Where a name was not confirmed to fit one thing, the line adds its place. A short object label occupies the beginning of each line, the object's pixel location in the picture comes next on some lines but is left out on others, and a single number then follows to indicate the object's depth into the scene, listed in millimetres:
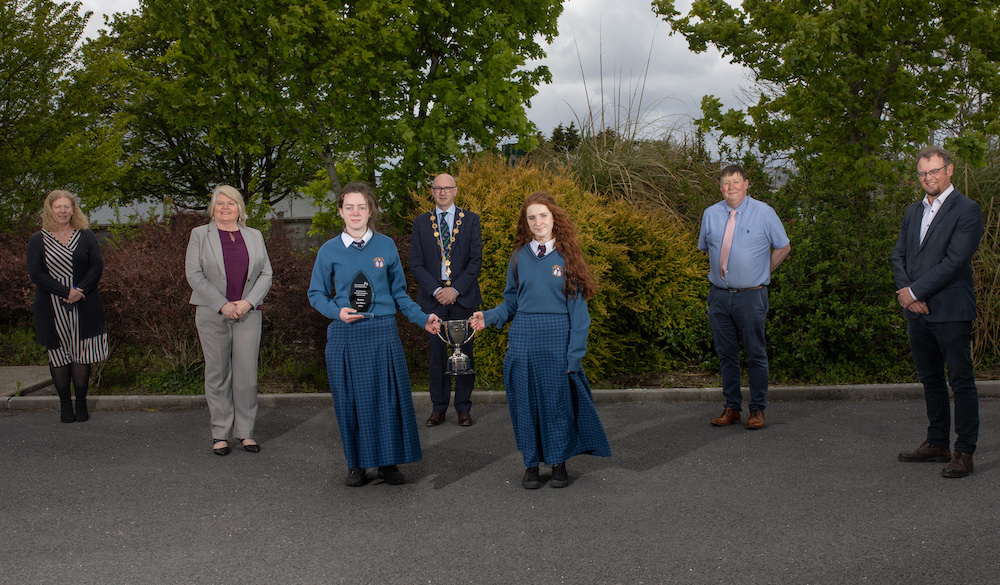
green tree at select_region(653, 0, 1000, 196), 9148
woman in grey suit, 5730
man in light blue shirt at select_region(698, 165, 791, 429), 6031
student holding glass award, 4781
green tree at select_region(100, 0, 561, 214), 10016
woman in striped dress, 6816
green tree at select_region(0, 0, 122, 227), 13156
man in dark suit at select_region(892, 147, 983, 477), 4863
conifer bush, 7527
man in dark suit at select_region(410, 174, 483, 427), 6527
